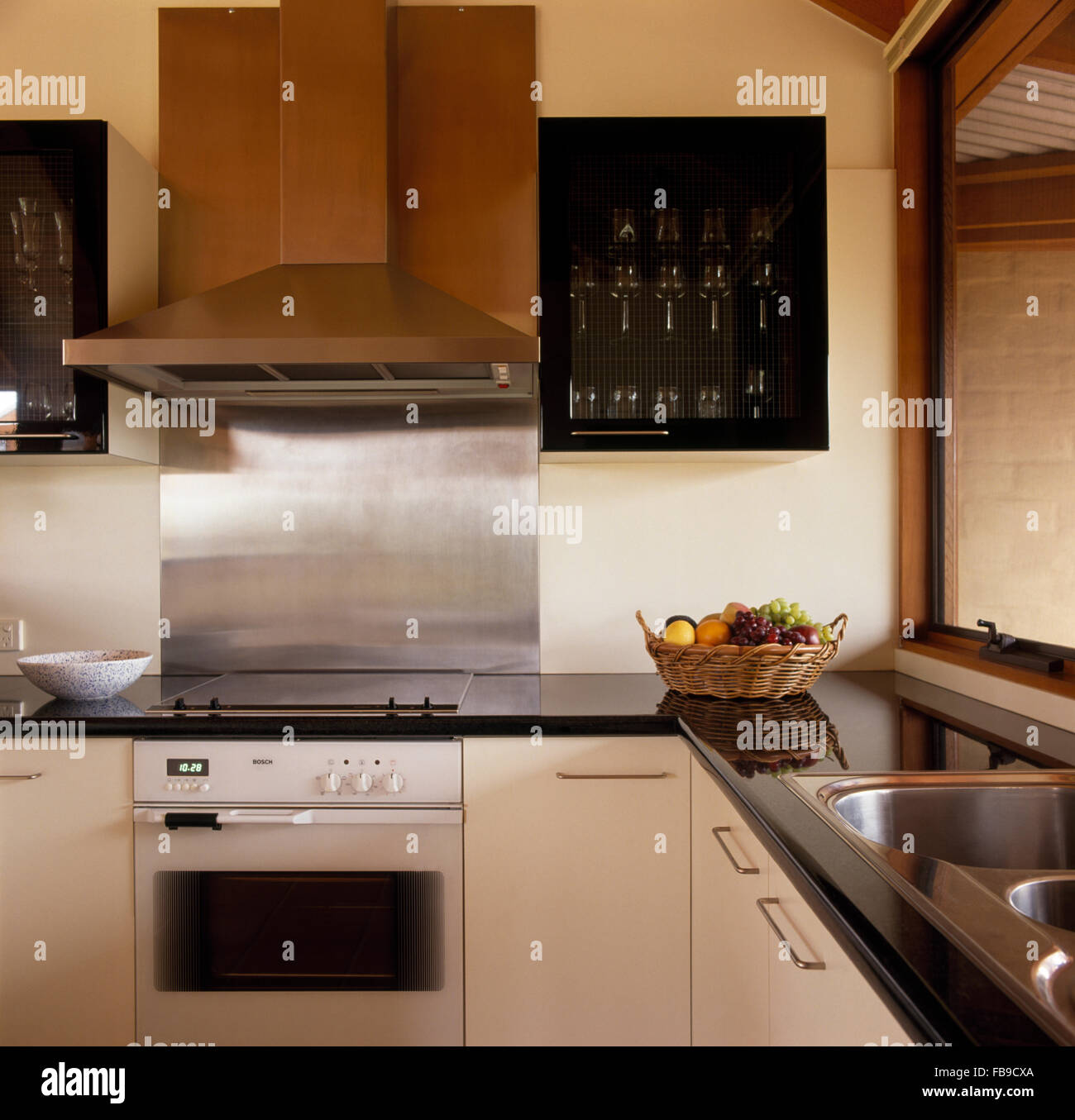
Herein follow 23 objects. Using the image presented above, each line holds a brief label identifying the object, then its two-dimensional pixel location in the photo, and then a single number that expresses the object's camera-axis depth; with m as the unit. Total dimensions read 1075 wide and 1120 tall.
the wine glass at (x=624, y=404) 1.89
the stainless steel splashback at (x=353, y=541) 2.22
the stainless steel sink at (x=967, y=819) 0.92
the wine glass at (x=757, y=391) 1.91
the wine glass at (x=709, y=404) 1.91
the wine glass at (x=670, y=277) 1.92
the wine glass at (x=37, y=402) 1.87
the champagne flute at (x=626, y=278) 1.92
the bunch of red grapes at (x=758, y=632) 1.70
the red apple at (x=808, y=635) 1.71
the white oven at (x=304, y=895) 1.61
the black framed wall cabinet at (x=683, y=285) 1.87
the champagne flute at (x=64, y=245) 1.88
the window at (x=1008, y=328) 1.63
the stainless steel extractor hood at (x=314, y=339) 1.69
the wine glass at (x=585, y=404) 1.88
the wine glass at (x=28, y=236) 1.88
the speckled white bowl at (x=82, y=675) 1.77
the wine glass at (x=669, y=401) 1.89
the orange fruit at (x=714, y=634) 1.76
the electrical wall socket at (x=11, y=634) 2.20
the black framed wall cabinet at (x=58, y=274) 1.84
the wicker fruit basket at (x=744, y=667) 1.67
